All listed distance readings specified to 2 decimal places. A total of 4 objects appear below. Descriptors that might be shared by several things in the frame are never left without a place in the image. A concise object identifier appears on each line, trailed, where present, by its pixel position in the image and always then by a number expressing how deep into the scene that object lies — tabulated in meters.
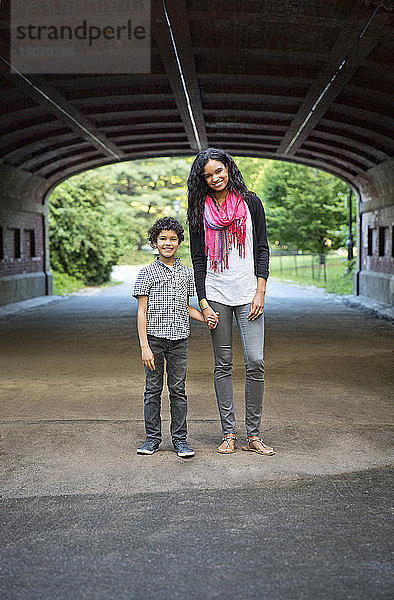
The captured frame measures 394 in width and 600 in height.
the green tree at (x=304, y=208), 41.12
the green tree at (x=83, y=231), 33.41
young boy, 5.82
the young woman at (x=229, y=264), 5.77
